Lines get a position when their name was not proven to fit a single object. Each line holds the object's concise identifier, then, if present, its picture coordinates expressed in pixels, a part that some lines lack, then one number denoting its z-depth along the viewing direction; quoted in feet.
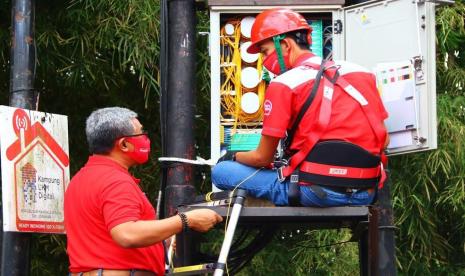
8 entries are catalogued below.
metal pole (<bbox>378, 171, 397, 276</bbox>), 41.04
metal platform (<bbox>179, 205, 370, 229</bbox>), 36.96
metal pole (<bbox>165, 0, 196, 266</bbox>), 42.11
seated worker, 37.40
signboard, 40.11
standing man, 36.06
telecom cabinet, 42.14
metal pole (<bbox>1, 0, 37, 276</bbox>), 40.81
